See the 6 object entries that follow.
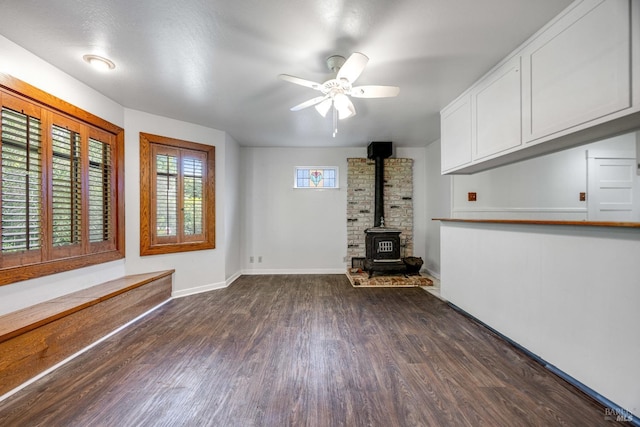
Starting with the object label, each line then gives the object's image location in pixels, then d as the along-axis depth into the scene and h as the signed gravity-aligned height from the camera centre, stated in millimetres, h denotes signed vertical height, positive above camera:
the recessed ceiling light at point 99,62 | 2201 +1323
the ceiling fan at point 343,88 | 1929 +1072
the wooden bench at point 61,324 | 1700 -925
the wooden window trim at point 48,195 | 2031 +273
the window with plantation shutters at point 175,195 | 3398 +233
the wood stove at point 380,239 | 4508 -493
